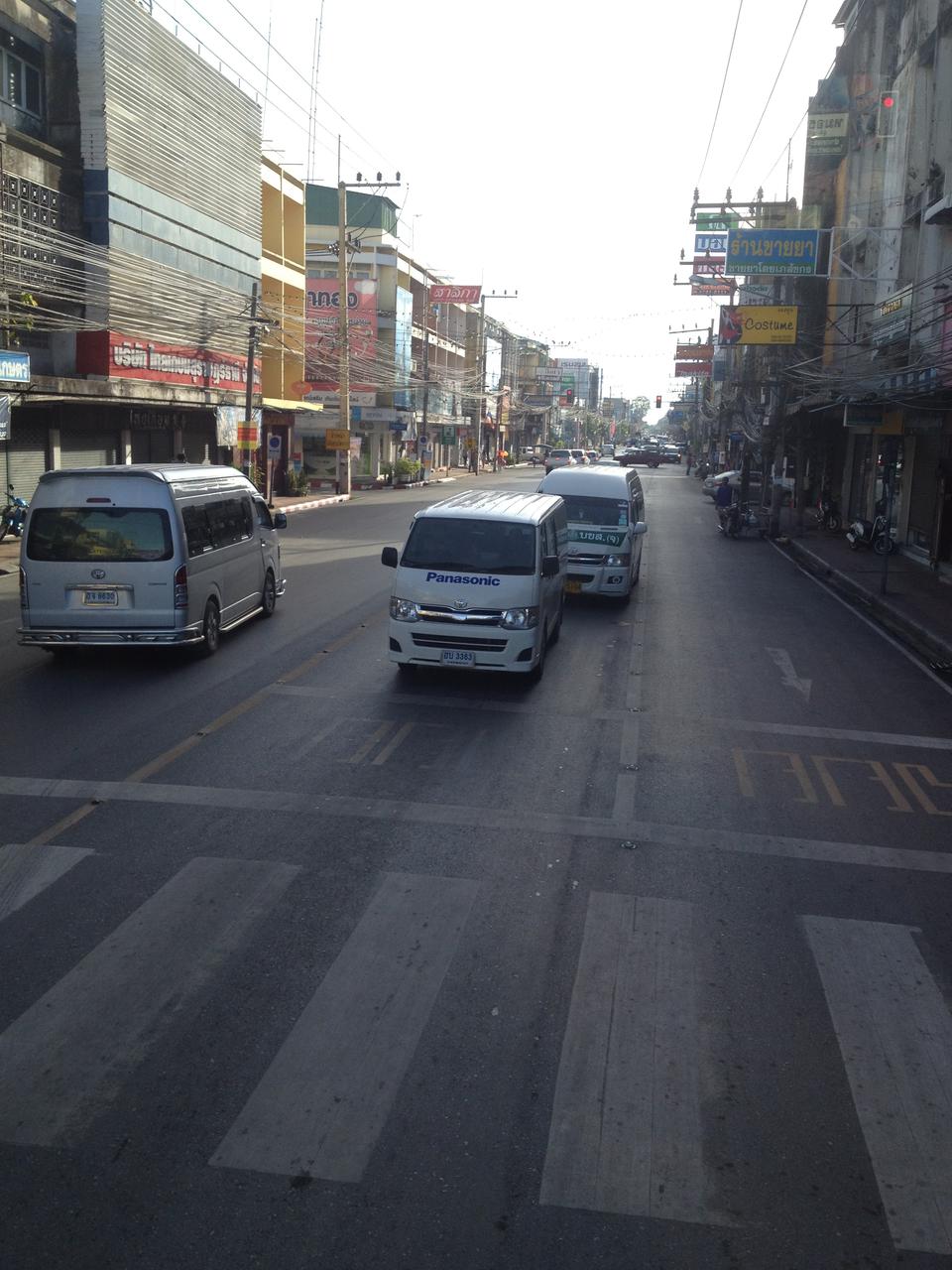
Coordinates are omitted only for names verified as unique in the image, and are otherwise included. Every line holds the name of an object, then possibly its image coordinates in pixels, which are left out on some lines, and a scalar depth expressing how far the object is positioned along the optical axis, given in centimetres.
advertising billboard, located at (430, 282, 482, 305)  7494
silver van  1288
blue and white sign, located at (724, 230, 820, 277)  3466
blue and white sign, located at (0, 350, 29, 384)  2266
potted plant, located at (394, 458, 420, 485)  6116
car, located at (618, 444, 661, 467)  9369
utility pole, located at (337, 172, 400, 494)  4659
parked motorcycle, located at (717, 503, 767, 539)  3534
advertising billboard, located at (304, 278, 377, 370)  5709
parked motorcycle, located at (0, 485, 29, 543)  2697
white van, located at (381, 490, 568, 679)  1242
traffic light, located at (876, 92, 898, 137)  3228
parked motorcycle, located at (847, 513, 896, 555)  3076
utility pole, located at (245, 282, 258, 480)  3672
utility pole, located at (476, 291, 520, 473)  8495
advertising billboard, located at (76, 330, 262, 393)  3044
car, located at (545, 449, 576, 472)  7053
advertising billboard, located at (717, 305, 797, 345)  3591
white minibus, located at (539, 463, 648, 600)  1912
